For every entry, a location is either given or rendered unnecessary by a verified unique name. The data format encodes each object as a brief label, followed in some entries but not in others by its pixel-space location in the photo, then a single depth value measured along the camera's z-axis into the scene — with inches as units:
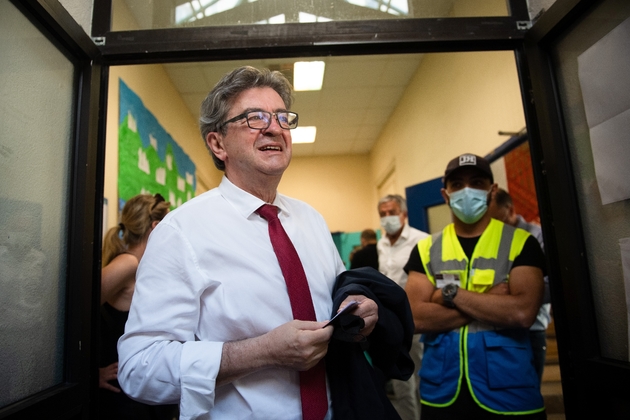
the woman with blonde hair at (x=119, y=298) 70.5
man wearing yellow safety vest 59.6
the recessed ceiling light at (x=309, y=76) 142.9
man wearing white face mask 108.1
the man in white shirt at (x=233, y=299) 36.8
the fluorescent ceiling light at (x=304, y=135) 216.2
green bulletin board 102.1
